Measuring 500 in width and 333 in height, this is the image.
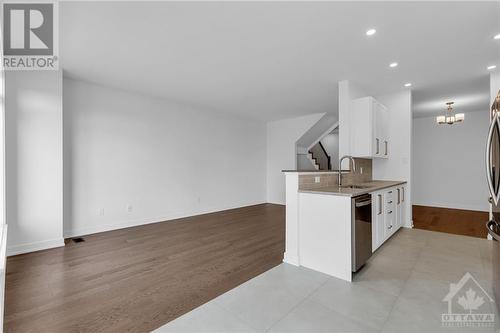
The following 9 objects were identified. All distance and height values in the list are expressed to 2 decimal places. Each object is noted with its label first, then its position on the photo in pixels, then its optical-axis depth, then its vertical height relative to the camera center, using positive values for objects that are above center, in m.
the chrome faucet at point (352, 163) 3.88 -0.03
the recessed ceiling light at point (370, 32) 2.50 +1.38
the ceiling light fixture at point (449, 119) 5.30 +0.98
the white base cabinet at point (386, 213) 3.13 -0.74
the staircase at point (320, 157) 8.68 +0.26
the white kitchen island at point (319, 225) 2.49 -0.69
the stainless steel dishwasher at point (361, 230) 2.47 -0.72
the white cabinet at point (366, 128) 3.89 +0.59
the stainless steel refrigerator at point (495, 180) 1.85 -0.15
